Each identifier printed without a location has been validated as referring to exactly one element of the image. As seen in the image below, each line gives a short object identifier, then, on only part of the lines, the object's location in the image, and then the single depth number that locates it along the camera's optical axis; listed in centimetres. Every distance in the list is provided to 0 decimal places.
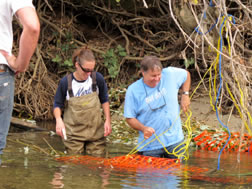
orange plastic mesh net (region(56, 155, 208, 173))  1155
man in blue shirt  1189
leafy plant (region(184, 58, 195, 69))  2204
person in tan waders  1361
